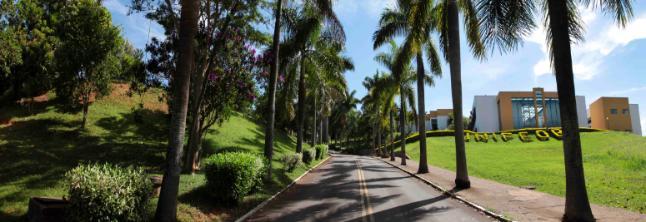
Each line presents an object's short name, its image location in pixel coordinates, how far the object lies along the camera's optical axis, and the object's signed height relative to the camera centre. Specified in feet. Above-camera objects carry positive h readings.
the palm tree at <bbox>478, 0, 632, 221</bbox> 31.83 +4.03
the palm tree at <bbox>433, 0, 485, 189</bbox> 57.88 +14.32
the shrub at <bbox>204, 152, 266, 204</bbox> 35.86 -2.34
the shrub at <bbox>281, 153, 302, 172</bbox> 70.11 -1.88
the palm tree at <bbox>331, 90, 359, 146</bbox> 228.02 +22.45
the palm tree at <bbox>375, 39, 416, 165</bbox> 115.85 +18.88
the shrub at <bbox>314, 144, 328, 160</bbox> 120.67 -0.40
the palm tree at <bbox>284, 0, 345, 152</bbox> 56.29 +20.13
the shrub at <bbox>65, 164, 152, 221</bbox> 21.98 -2.54
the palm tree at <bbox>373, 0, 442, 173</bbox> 66.22 +21.20
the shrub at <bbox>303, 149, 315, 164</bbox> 96.84 -1.39
